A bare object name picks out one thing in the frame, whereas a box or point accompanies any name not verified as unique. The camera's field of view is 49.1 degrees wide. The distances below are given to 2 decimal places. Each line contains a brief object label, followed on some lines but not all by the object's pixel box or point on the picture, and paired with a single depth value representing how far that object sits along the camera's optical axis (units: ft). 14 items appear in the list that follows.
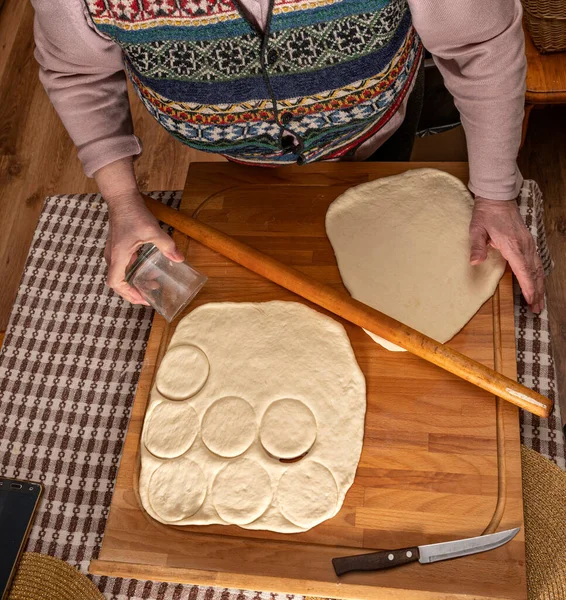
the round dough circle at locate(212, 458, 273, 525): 3.29
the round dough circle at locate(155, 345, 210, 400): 3.66
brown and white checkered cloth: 3.74
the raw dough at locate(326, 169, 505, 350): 3.68
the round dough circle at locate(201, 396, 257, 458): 3.47
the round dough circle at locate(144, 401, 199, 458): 3.51
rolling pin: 3.30
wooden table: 5.63
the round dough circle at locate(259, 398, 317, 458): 3.42
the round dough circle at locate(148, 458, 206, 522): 3.34
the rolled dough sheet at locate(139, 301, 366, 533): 3.31
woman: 2.76
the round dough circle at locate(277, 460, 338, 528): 3.22
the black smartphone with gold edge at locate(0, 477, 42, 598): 3.72
